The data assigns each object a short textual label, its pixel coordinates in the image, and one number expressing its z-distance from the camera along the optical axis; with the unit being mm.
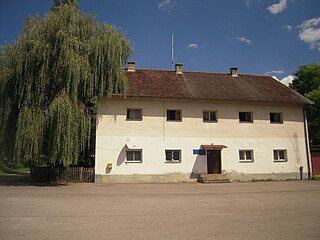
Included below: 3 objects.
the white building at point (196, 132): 19156
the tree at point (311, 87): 33144
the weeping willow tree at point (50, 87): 15602
